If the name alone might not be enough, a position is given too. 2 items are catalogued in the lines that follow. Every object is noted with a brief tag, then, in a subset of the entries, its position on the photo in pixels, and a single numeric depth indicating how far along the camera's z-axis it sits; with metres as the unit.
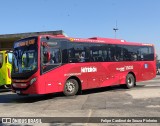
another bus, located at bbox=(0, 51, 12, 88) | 19.81
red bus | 14.55
